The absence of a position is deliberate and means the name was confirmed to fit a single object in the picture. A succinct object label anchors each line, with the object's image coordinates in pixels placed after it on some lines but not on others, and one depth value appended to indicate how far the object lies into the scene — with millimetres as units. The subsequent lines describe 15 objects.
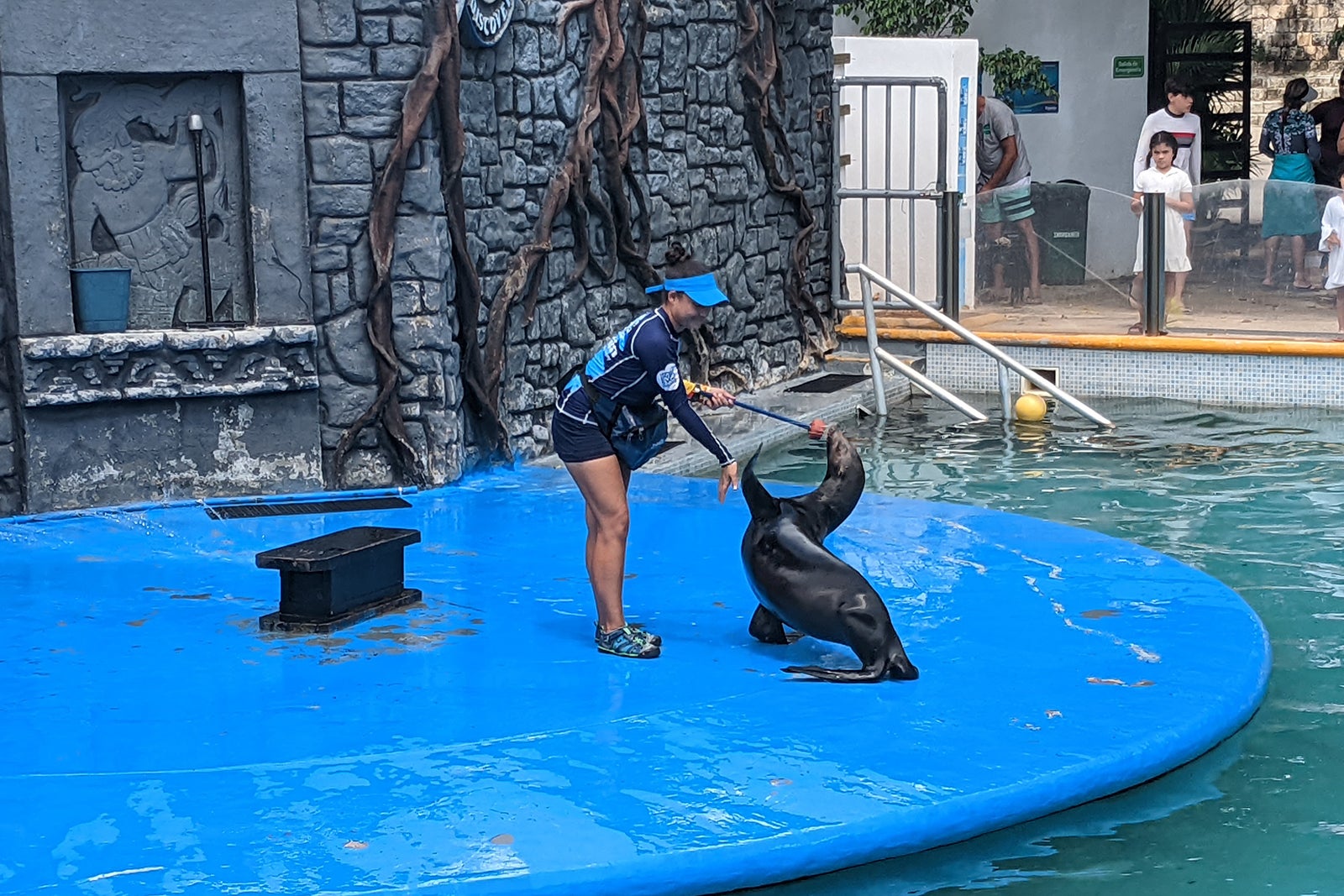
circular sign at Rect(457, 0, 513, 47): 9938
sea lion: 6363
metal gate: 14773
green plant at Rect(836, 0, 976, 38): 17688
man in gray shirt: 16234
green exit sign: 18266
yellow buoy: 12562
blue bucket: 9422
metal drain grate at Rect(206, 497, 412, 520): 9484
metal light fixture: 9617
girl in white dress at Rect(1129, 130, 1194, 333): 13211
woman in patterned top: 15422
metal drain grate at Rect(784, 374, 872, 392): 13703
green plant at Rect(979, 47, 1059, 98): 17688
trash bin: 13484
